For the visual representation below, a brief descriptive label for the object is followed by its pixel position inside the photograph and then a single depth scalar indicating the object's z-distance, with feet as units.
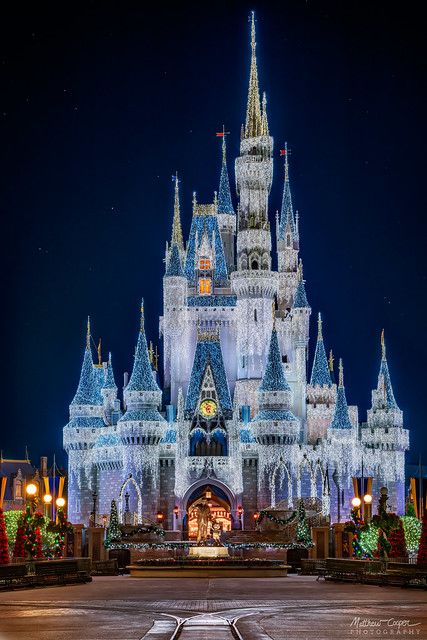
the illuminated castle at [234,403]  256.93
